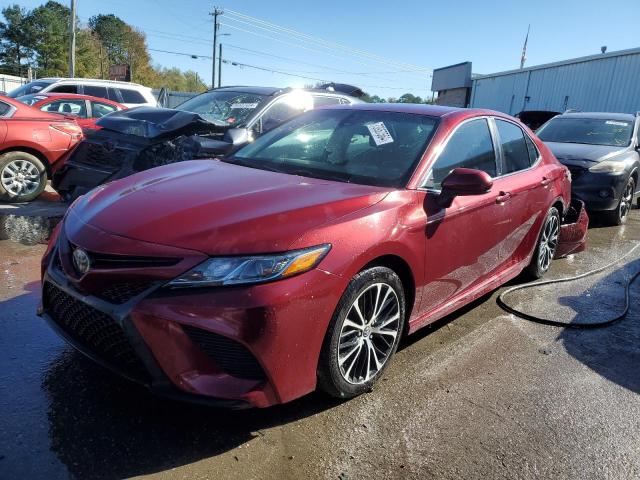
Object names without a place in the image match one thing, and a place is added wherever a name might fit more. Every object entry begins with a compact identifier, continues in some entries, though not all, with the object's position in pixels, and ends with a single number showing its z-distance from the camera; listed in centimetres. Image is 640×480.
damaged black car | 564
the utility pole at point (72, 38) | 2856
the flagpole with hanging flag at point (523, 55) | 6544
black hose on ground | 412
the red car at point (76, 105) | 1030
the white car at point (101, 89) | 1229
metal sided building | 1653
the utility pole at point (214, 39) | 5109
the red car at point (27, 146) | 673
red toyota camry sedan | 223
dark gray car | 763
